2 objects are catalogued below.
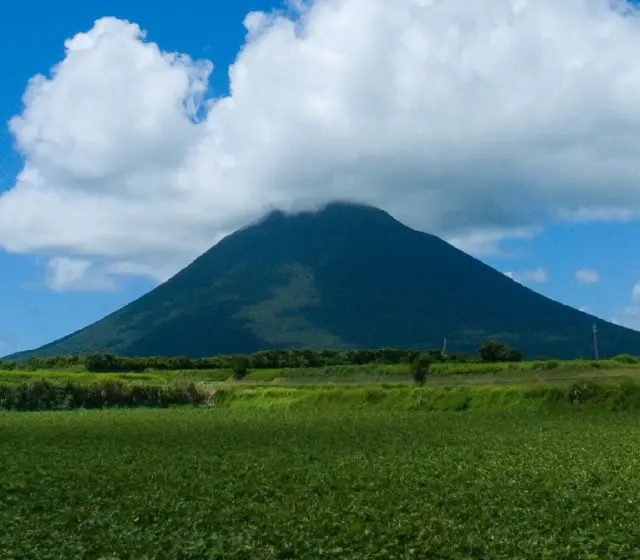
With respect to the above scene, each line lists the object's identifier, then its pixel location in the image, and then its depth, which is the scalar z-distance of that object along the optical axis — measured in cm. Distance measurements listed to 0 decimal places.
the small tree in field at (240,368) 9787
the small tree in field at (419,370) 7194
